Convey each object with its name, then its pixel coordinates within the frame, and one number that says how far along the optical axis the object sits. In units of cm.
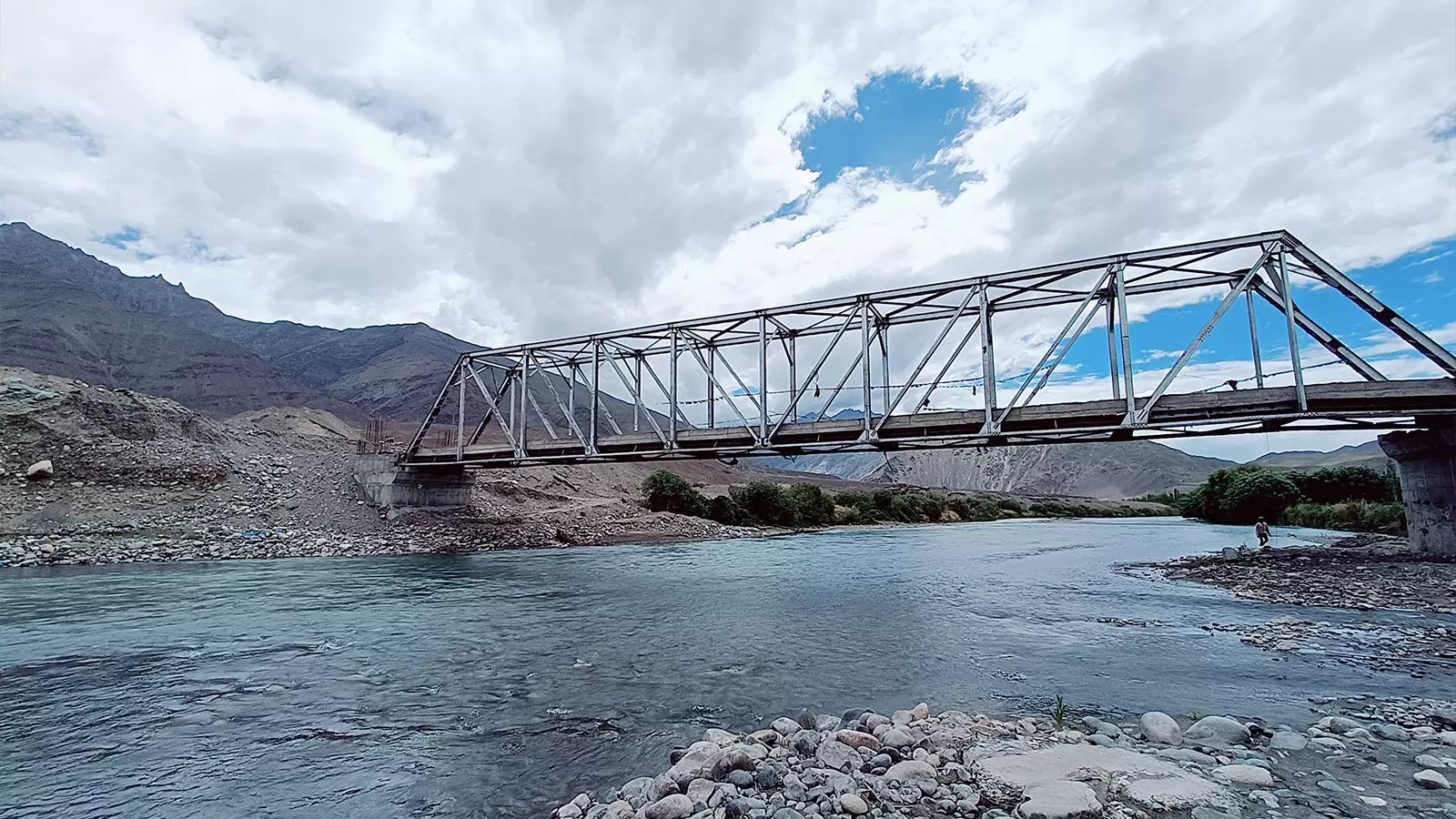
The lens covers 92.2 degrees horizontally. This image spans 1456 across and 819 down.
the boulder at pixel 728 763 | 566
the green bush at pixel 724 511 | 6287
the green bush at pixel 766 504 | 6738
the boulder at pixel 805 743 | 632
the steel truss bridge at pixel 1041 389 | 1862
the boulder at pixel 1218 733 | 627
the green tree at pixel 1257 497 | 5156
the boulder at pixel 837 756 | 575
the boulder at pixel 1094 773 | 488
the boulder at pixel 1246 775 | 514
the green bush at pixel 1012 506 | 11112
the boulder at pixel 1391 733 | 622
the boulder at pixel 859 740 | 619
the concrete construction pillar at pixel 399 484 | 3897
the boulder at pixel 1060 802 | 448
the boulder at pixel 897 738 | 621
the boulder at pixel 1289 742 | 600
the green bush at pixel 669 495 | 5981
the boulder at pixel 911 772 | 537
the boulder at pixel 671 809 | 493
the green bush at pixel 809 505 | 7000
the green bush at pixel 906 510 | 8600
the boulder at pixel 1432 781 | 499
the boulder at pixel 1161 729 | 635
